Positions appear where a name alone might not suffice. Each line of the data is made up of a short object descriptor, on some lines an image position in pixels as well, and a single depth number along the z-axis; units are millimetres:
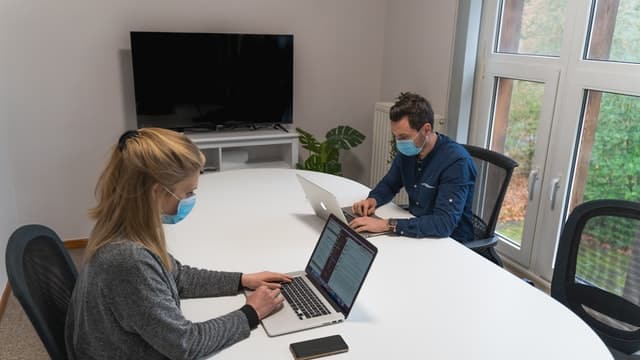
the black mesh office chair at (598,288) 1599
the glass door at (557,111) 2340
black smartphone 1158
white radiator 3674
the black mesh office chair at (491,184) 2105
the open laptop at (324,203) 1841
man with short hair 1914
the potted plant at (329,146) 3793
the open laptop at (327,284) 1277
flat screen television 3352
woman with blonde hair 1085
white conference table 1216
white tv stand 3520
